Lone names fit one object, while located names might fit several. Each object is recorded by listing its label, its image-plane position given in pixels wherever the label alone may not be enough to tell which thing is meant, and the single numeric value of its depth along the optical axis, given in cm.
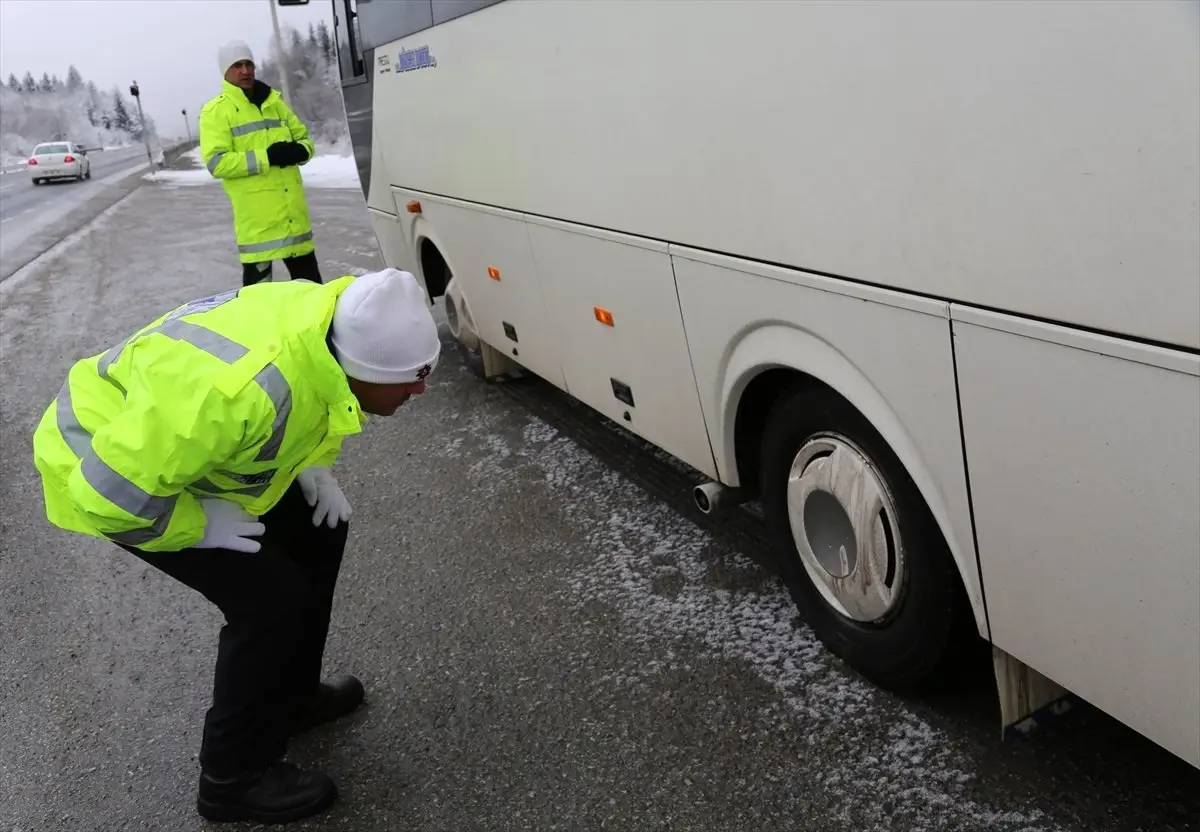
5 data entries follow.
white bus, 171
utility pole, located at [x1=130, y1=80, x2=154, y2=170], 4666
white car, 3853
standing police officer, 640
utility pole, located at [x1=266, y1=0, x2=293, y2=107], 3168
